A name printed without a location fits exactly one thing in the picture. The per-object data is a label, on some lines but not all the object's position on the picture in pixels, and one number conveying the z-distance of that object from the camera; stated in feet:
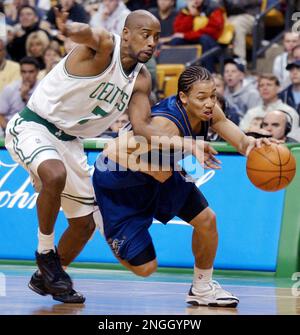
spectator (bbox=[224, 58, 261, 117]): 37.27
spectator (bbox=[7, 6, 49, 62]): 45.62
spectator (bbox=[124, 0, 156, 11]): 48.52
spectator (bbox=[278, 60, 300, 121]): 35.19
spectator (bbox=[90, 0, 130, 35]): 43.88
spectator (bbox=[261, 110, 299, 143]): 30.78
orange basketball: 20.42
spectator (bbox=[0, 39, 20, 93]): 41.39
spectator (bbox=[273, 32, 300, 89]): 38.22
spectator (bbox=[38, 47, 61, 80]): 41.38
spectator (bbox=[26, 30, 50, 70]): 43.80
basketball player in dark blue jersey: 20.84
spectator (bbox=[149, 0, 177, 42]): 45.70
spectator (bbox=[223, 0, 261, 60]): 43.96
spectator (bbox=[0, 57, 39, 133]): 39.06
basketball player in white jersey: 20.70
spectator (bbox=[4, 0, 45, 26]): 48.39
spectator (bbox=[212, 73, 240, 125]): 34.71
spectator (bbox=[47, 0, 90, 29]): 42.77
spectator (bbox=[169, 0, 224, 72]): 43.16
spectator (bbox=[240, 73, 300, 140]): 34.01
